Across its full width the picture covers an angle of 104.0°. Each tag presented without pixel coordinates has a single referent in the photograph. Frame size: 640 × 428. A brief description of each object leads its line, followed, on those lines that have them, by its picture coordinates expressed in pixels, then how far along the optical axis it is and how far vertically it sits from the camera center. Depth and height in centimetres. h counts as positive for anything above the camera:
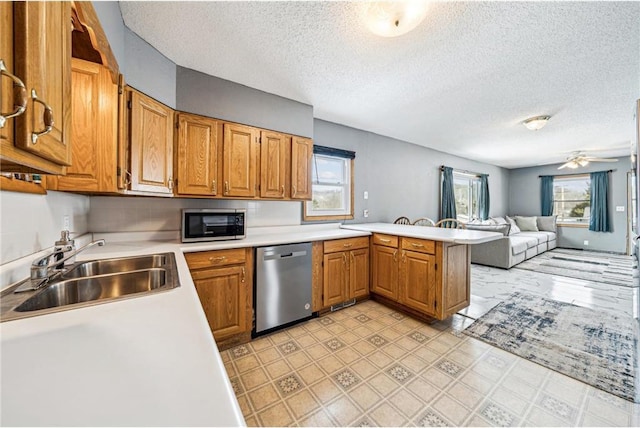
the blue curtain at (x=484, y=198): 654 +42
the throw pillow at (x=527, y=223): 662 -26
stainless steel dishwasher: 226 -68
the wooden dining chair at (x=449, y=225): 502 -22
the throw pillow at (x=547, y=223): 661 -23
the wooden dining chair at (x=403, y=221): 433 -13
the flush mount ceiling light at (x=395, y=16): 148 +122
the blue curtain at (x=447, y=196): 530 +38
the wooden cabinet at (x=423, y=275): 244 -65
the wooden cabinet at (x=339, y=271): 264 -65
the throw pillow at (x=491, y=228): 441 -25
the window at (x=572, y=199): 649 +42
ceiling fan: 521 +114
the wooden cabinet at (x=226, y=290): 199 -64
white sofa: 457 -59
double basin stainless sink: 88 -33
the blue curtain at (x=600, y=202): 604 +30
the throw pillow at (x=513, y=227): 595 -33
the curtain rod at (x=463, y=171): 537 +102
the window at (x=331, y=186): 344 +40
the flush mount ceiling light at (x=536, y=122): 329 +124
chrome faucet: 100 -27
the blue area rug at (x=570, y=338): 179 -112
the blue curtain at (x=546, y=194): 686 +56
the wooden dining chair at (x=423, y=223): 495 -19
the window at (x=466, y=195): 611 +49
